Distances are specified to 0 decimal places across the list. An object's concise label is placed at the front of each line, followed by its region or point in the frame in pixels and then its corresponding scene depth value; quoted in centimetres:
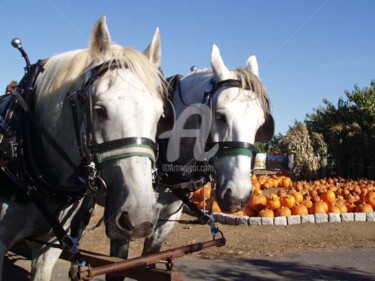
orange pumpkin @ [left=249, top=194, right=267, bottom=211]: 888
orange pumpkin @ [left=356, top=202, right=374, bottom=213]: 857
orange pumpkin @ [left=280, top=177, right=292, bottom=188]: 1287
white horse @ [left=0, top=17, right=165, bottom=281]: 195
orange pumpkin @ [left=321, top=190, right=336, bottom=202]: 924
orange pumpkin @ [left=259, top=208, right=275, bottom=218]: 829
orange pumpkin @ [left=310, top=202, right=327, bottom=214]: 842
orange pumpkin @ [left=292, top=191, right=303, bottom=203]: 929
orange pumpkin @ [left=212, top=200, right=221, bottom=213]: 887
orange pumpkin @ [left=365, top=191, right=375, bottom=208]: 895
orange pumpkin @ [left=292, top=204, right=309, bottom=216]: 847
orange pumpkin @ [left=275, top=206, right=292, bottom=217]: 841
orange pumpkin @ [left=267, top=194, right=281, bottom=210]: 873
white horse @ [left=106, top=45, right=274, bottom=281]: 303
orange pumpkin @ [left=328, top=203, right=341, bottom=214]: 852
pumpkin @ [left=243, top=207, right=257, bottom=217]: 879
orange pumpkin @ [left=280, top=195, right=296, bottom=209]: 891
